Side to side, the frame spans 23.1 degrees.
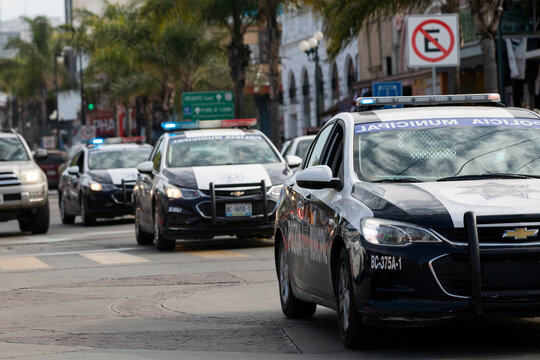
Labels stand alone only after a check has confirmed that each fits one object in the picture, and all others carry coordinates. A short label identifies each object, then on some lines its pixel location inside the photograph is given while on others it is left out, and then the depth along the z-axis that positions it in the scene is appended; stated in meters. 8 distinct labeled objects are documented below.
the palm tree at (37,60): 106.25
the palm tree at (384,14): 23.58
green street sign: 50.91
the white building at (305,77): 62.91
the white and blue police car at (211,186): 18.08
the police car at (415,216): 7.83
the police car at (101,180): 26.70
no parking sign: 19.00
